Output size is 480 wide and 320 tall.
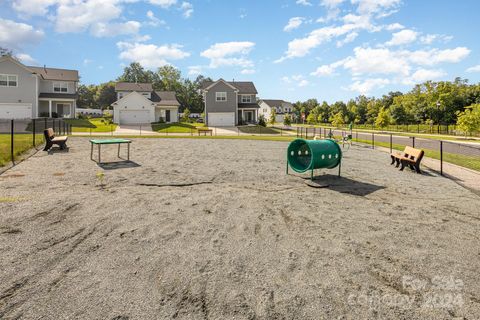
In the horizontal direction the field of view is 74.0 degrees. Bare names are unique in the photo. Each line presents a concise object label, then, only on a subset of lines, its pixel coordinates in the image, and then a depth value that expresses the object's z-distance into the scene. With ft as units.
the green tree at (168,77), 324.80
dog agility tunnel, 35.55
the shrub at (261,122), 171.12
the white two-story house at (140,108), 160.56
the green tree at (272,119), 200.36
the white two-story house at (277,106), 349.10
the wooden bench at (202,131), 111.76
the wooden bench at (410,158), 44.39
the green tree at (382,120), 176.76
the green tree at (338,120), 215.10
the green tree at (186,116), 215.49
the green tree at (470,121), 122.52
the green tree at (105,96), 318.45
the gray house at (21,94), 137.59
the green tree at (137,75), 355.77
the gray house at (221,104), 168.25
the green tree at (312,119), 271.61
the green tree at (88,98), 337.31
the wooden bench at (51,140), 54.08
